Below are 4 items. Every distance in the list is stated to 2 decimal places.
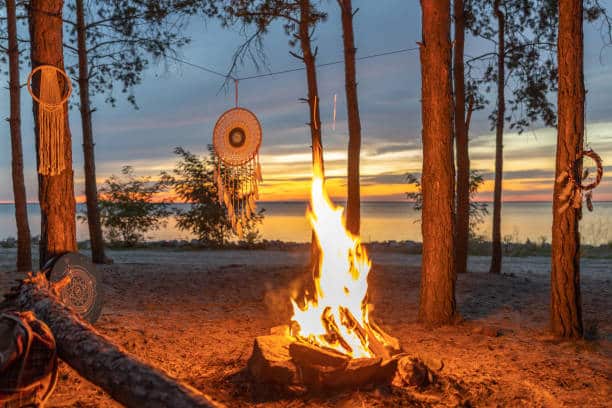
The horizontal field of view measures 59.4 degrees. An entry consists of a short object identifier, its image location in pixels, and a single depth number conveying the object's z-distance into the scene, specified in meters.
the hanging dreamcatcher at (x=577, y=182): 5.65
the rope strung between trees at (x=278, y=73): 9.65
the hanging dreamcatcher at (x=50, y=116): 5.85
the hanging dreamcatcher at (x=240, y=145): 7.75
